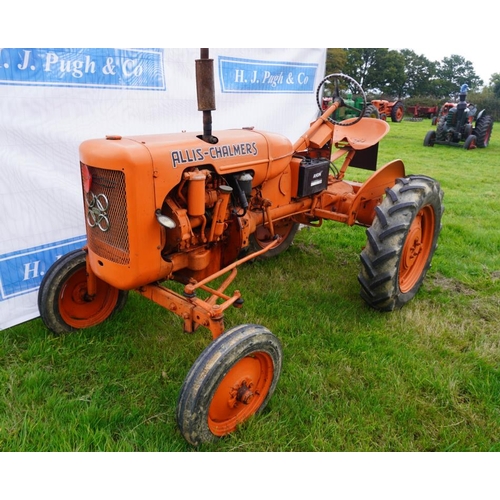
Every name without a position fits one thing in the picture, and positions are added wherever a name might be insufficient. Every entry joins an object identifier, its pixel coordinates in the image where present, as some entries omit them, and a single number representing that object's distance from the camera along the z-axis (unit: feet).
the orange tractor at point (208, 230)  7.27
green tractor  73.37
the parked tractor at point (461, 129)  46.52
